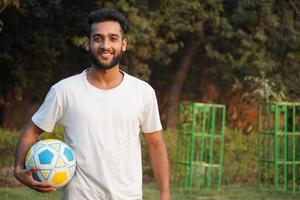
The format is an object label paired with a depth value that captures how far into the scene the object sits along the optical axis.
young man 4.00
